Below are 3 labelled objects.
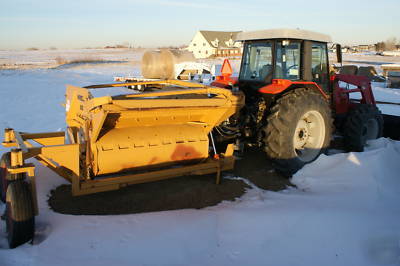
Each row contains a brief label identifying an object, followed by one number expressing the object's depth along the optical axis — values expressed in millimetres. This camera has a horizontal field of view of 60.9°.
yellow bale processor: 3219
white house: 56938
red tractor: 4773
